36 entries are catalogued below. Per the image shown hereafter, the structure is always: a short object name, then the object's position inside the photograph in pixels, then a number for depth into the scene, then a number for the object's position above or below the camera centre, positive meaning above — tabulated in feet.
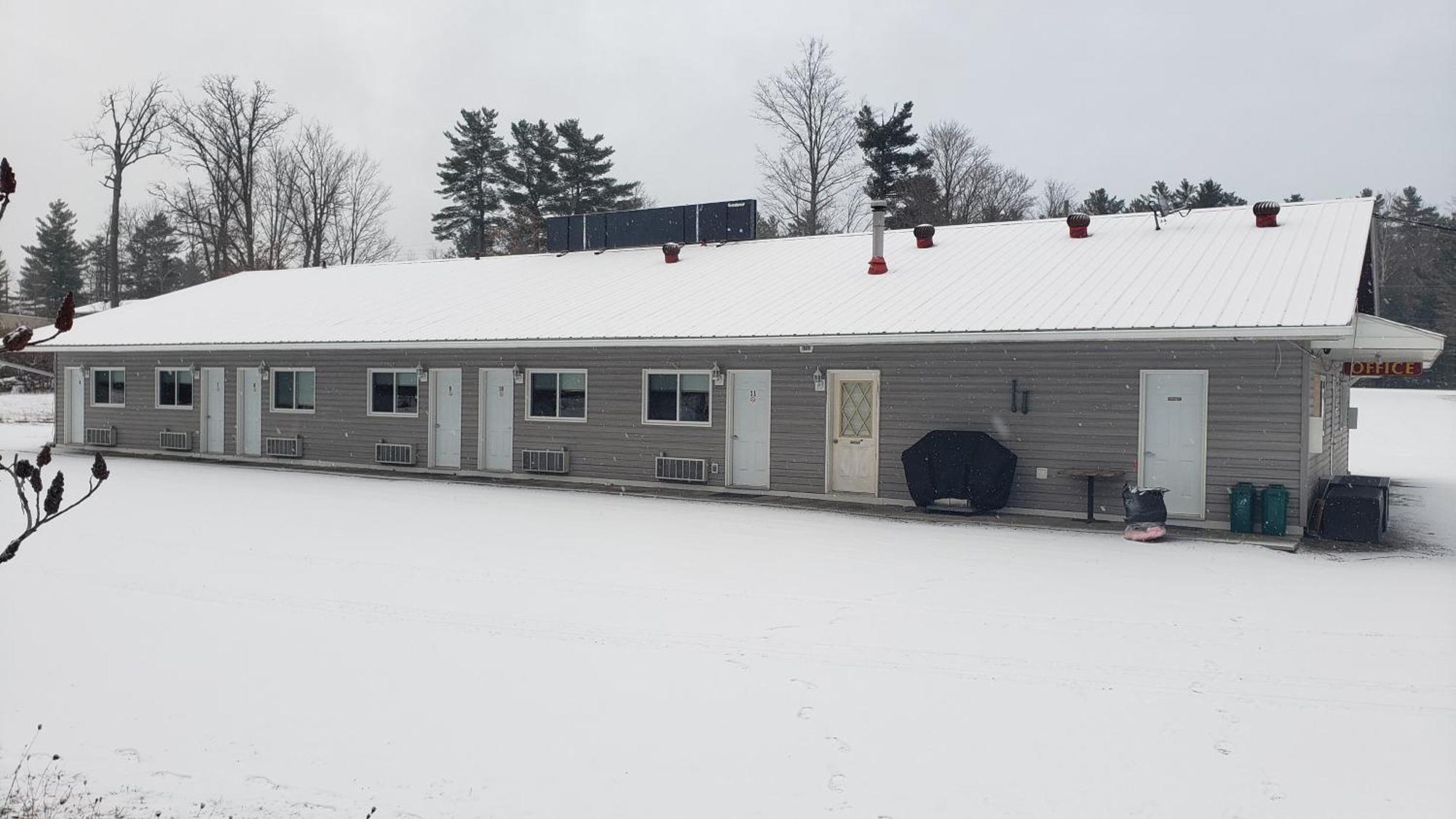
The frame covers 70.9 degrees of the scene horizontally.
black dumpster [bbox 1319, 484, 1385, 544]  39.73 -4.66
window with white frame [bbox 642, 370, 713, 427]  54.13 -0.43
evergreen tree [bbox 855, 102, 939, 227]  127.54 +28.65
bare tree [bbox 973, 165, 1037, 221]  150.20 +30.19
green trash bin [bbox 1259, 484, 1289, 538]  39.24 -4.34
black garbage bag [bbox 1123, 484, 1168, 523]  39.37 -4.34
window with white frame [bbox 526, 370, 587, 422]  58.23 -0.43
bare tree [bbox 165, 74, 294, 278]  140.87 +31.21
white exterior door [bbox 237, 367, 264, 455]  70.64 -1.87
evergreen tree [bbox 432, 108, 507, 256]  159.12 +32.17
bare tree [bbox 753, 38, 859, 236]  128.98 +30.22
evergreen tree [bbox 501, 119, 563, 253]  147.54 +31.67
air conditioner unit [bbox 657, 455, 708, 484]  53.93 -4.28
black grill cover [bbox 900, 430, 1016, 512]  44.70 -3.38
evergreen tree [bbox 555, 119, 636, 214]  149.18 +30.53
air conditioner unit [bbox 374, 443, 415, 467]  63.62 -4.25
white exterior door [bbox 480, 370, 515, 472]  60.70 -1.88
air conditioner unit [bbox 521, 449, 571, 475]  58.23 -4.21
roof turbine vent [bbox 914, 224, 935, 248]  59.57 +9.20
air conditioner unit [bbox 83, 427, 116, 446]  76.89 -4.05
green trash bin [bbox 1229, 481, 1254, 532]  40.04 -4.39
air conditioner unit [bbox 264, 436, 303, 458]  67.97 -4.19
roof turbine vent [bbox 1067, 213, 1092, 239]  55.26 +9.20
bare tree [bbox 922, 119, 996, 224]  149.18 +33.60
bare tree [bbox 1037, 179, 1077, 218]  161.27 +31.53
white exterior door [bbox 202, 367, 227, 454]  72.33 -1.56
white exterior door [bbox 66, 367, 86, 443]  79.05 -1.77
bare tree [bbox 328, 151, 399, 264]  160.25 +23.43
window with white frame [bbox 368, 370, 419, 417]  64.18 -0.42
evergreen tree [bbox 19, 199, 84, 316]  197.67 +24.52
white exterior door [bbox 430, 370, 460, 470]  62.59 -1.89
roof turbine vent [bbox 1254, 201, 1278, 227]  50.96 +9.07
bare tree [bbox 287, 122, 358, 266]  153.79 +28.33
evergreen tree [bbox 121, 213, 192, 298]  200.75 +23.73
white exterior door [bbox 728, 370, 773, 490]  52.75 -1.98
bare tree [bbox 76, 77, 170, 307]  132.67 +31.43
